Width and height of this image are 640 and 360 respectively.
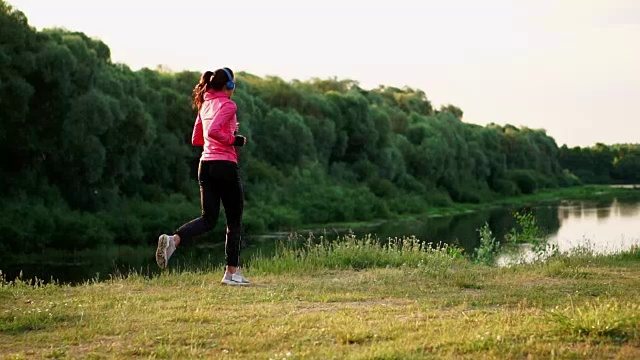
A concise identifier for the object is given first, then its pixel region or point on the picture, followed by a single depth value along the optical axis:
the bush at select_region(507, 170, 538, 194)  97.39
